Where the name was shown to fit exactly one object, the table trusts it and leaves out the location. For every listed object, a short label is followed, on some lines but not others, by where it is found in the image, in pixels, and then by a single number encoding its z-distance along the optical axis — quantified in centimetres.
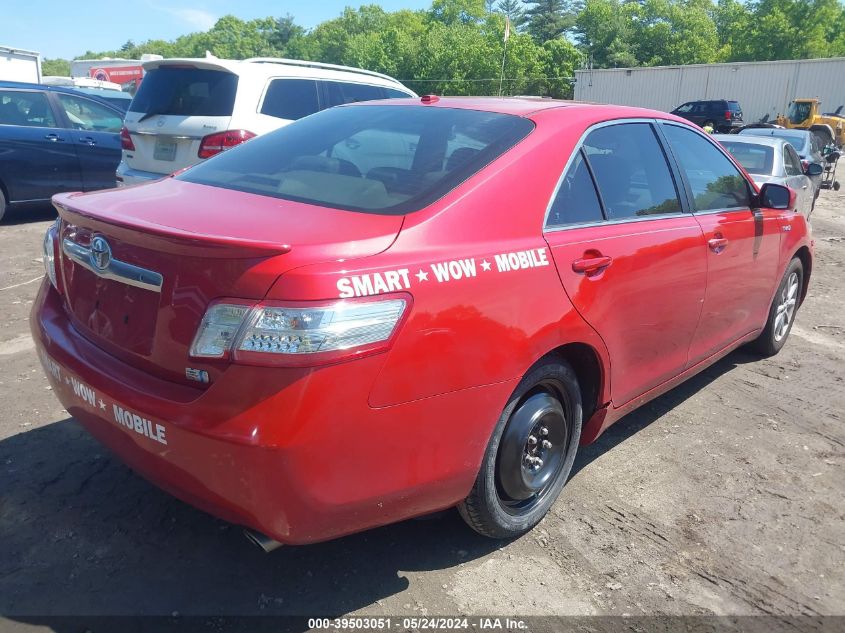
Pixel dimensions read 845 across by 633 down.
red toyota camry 204
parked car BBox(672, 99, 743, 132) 3114
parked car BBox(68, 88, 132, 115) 1419
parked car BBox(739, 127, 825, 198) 1174
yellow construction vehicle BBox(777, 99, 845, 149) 2936
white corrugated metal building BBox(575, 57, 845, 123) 3881
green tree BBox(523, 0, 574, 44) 7906
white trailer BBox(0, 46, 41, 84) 2050
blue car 855
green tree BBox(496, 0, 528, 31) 8449
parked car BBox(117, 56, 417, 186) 696
